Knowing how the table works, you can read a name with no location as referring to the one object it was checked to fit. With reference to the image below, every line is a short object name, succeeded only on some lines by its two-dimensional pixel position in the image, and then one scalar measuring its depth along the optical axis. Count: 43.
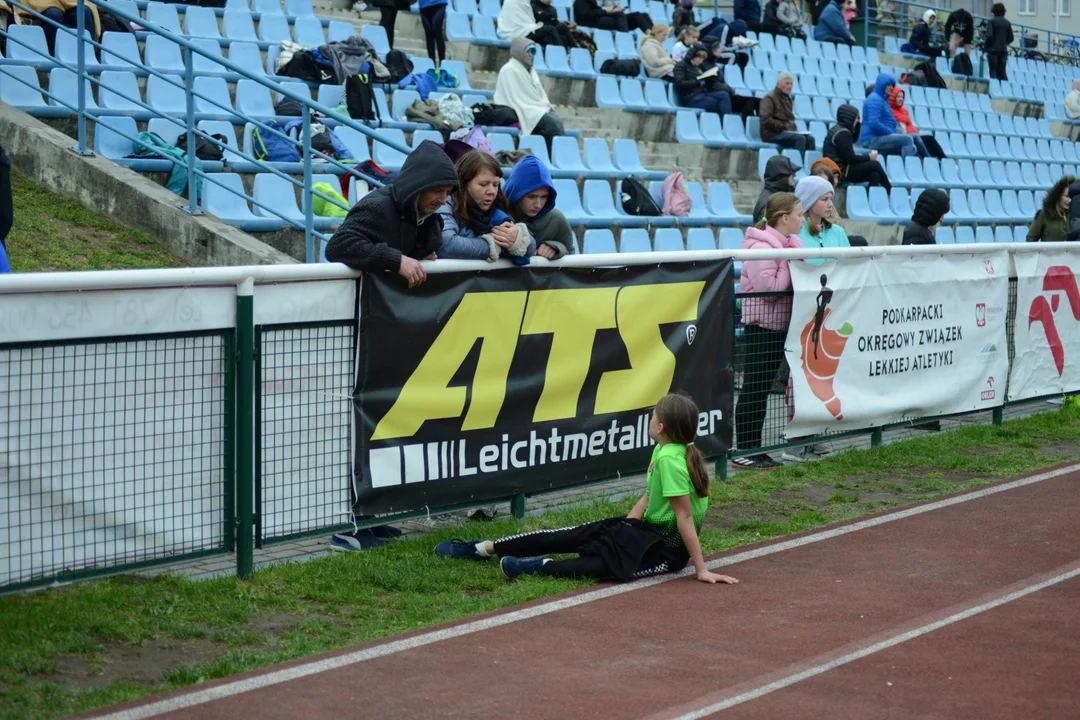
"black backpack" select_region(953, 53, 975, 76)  28.94
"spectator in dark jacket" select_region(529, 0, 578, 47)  18.39
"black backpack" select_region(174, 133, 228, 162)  11.33
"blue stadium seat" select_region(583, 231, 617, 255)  13.38
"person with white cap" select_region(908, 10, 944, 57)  29.11
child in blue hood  7.55
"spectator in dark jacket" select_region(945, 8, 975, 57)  29.02
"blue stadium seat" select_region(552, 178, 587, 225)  13.81
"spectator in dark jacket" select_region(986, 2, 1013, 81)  29.27
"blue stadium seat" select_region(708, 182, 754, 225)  15.81
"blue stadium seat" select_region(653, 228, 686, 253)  14.30
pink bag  15.28
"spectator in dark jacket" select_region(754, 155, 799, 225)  12.84
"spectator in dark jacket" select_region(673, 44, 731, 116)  18.92
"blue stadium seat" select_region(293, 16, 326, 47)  15.27
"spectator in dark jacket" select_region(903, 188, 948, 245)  11.61
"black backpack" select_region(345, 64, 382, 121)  13.30
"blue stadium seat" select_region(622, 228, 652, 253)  13.77
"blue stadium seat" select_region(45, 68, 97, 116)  11.39
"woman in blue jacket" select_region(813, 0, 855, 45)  26.31
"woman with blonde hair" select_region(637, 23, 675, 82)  19.11
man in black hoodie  6.57
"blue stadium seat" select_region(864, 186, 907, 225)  18.75
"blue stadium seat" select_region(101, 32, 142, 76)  12.45
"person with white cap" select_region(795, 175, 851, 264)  9.64
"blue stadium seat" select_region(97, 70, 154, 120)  11.49
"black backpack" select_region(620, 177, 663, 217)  14.87
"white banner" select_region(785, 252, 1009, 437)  9.27
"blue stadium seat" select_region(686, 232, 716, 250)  14.52
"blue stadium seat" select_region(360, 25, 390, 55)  16.06
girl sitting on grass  6.31
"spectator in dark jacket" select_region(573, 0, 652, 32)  20.44
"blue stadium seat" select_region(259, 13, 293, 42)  15.12
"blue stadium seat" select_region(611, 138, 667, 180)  15.93
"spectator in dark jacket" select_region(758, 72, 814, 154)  18.52
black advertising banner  6.79
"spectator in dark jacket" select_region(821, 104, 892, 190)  18.19
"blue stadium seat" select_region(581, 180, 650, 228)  14.31
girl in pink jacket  8.93
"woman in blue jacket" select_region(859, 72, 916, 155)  19.78
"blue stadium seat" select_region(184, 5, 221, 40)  14.36
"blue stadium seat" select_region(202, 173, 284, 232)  10.66
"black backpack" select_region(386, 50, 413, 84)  14.96
